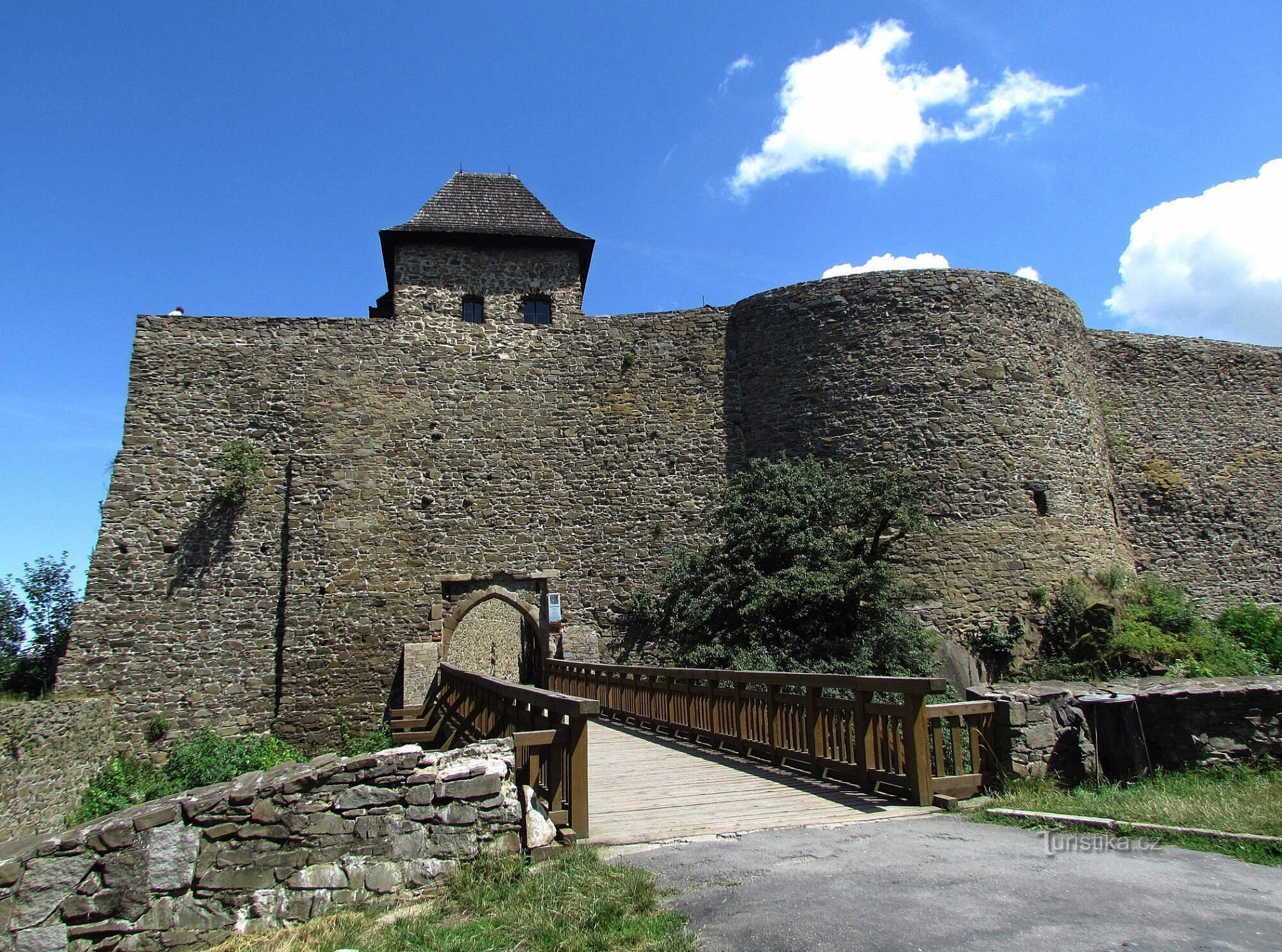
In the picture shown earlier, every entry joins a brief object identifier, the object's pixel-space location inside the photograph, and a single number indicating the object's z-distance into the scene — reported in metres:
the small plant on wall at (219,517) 16.11
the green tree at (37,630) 16.11
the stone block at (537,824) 5.72
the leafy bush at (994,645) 14.56
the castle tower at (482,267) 18.28
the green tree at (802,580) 13.44
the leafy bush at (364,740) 14.91
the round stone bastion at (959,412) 15.42
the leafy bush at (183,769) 13.99
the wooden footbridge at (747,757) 6.19
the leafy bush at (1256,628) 16.16
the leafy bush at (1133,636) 13.83
